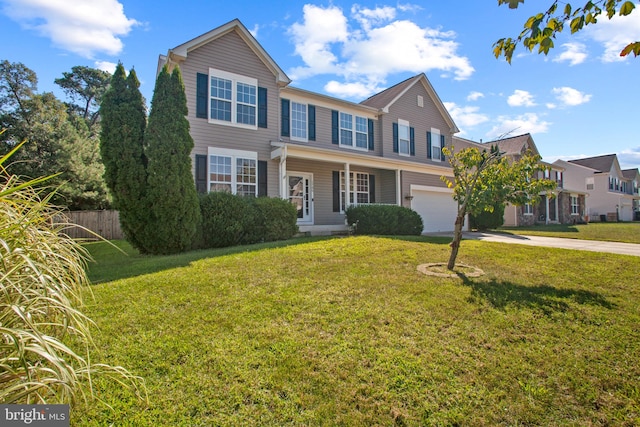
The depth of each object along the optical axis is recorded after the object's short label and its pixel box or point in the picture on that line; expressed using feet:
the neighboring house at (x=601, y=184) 119.34
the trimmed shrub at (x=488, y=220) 55.11
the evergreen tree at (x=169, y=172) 25.64
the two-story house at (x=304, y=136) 35.22
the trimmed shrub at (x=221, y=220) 28.76
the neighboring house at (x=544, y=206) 73.51
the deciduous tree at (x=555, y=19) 9.65
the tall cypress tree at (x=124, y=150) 25.52
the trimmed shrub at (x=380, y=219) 39.34
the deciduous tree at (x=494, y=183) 17.90
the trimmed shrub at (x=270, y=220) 30.58
